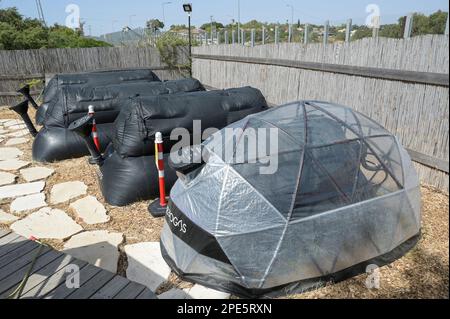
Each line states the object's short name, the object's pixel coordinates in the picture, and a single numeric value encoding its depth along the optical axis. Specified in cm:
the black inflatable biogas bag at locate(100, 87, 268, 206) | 480
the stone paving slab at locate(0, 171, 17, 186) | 590
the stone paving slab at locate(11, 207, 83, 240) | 428
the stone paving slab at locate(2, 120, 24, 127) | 993
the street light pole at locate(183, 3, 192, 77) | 1167
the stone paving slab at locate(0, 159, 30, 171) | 651
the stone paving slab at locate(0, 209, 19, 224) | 459
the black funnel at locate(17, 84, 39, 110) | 860
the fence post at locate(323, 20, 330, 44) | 653
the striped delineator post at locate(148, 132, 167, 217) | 438
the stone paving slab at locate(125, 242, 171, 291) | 340
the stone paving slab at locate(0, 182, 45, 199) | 545
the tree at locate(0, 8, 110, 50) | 1549
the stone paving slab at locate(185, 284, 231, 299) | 312
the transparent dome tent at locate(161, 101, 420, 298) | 292
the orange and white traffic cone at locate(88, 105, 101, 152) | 605
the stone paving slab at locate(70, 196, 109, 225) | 460
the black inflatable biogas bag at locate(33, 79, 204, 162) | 659
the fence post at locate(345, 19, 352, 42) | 604
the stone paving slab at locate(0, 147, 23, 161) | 713
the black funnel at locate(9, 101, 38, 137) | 704
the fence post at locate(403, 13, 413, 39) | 490
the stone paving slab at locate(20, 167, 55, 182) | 603
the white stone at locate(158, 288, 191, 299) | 313
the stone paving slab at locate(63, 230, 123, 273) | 371
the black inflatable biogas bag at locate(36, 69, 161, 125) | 858
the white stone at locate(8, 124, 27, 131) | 942
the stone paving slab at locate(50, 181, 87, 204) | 526
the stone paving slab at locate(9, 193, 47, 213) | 496
